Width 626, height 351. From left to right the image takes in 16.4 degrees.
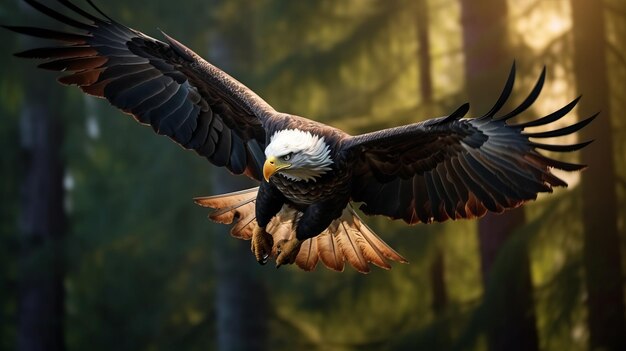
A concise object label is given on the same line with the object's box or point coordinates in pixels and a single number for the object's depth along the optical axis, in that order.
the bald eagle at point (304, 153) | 9.20
